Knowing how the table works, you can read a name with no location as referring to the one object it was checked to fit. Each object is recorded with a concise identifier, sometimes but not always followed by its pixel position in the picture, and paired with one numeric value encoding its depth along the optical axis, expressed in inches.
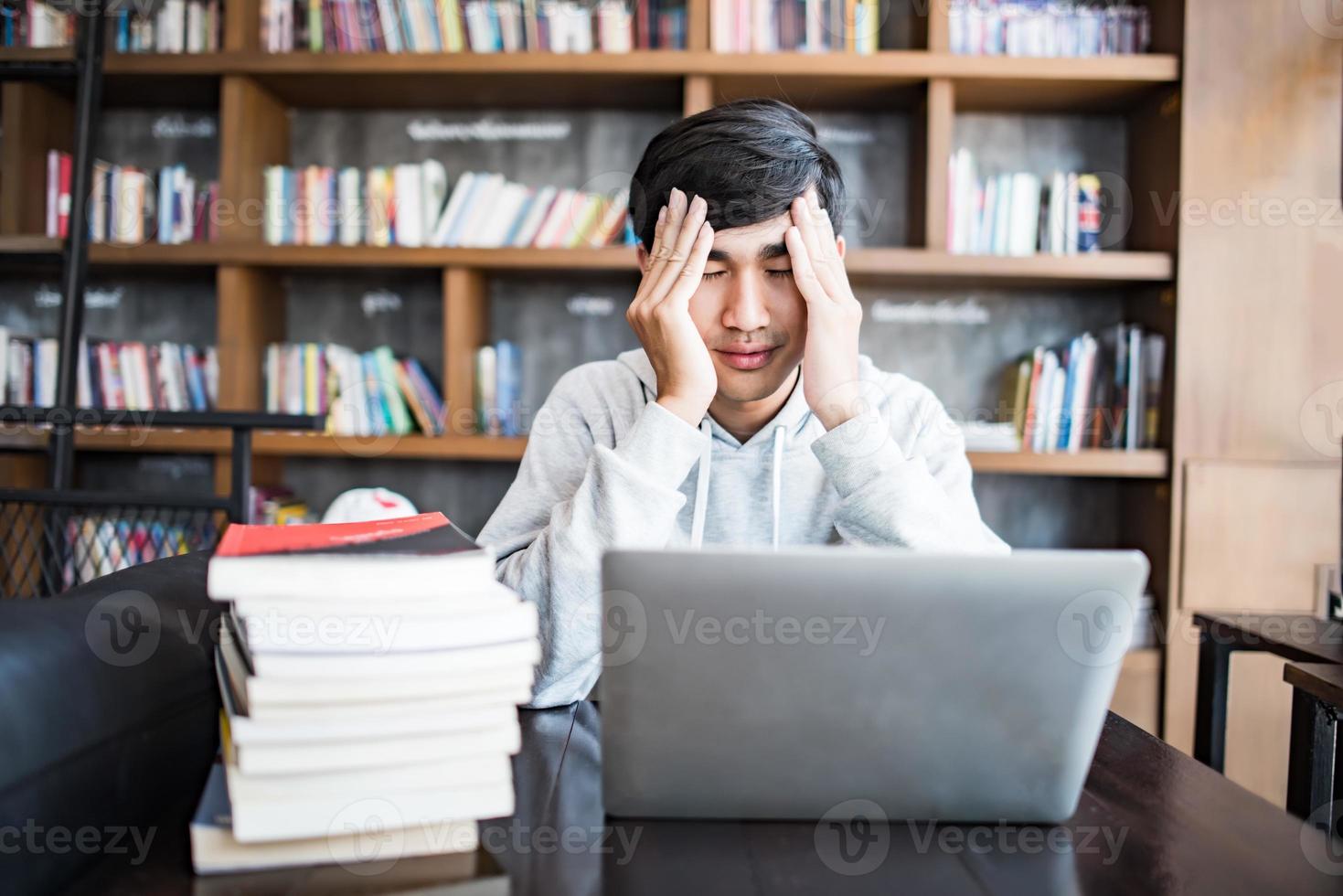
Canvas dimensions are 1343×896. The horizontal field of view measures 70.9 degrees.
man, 40.0
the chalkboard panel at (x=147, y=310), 112.7
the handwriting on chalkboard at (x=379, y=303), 111.7
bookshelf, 95.5
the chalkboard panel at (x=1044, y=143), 108.0
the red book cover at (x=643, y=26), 100.0
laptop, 22.6
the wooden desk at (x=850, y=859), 22.1
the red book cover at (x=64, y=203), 103.7
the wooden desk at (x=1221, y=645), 56.9
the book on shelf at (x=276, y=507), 101.7
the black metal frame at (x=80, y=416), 60.9
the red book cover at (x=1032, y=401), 101.3
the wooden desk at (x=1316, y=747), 44.4
